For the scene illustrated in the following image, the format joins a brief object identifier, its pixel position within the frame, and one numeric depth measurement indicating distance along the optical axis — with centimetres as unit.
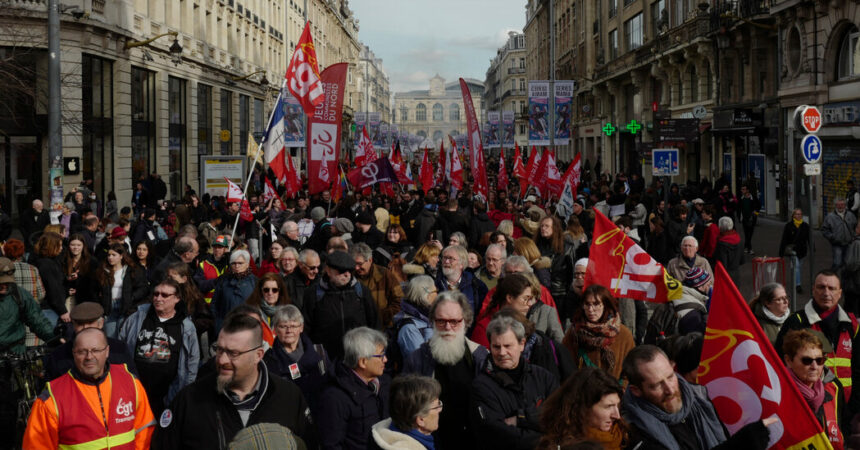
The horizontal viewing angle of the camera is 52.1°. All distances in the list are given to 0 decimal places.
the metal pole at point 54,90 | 1582
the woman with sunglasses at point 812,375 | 484
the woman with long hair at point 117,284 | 835
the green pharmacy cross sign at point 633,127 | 4088
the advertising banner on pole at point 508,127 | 7194
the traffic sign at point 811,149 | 1171
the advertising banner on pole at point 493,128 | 5311
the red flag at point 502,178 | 2483
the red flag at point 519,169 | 2331
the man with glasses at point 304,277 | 782
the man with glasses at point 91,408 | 444
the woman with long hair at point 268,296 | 704
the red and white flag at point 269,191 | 1638
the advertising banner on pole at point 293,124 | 2659
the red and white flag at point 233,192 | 1536
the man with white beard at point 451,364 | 505
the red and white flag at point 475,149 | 1967
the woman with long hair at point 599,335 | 572
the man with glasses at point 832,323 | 584
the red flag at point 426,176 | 2534
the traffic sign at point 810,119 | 1176
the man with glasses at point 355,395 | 461
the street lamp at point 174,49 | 2467
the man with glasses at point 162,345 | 595
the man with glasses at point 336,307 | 684
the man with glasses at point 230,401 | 391
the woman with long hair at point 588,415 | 370
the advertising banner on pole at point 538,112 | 2997
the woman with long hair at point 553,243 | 1006
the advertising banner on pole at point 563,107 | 3077
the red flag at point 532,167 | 2095
